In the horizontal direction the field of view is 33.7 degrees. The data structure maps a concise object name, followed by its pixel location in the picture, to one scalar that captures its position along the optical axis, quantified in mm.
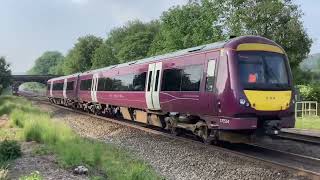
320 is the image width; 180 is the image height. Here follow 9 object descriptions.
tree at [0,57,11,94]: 47438
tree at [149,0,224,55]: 47062
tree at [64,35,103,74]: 119562
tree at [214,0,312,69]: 42188
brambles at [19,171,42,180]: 8250
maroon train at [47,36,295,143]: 13703
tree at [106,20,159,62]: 93188
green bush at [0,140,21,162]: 11766
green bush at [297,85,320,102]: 37594
